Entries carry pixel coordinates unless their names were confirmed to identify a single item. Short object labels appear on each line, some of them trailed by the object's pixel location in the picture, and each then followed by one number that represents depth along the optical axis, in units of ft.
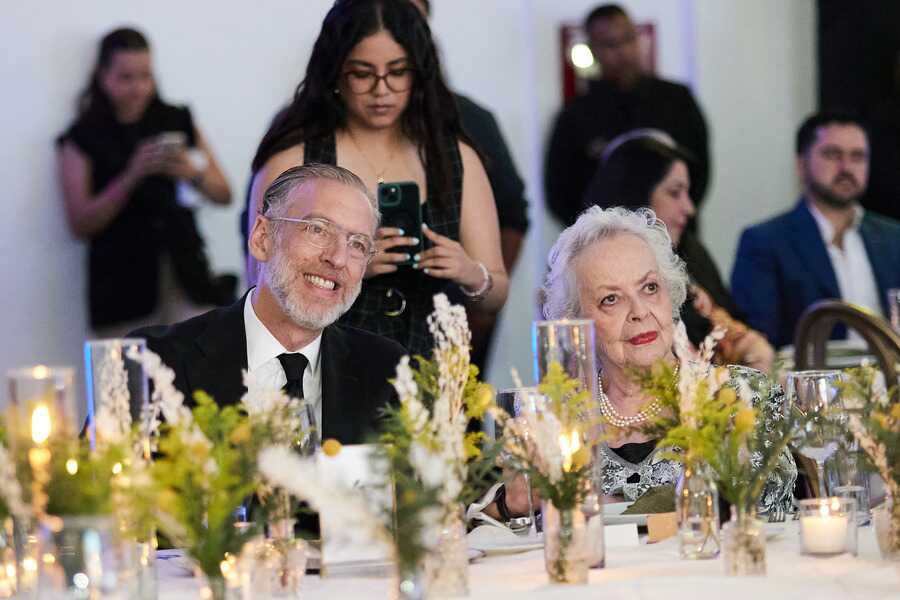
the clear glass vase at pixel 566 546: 11.29
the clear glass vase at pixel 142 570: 10.34
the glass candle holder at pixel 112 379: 11.11
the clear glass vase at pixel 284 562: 11.21
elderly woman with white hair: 15.81
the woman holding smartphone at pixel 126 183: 28.82
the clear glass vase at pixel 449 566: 10.86
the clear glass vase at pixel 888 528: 12.00
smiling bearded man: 15.96
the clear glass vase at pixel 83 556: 9.05
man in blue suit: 30.85
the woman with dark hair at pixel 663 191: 25.38
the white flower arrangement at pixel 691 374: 11.94
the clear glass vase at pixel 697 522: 12.20
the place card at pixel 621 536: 12.96
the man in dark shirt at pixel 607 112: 34.52
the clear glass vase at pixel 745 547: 11.34
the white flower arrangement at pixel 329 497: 8.84
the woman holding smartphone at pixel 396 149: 19.26
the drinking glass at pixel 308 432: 11.63
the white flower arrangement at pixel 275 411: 11.13
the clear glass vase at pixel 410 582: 9.38
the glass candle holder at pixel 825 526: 11.98
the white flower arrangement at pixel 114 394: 11.05
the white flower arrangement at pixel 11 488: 9.90
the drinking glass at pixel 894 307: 25.71
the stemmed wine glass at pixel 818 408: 13.07
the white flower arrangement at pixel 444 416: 10.09
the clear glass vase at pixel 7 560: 11.16
